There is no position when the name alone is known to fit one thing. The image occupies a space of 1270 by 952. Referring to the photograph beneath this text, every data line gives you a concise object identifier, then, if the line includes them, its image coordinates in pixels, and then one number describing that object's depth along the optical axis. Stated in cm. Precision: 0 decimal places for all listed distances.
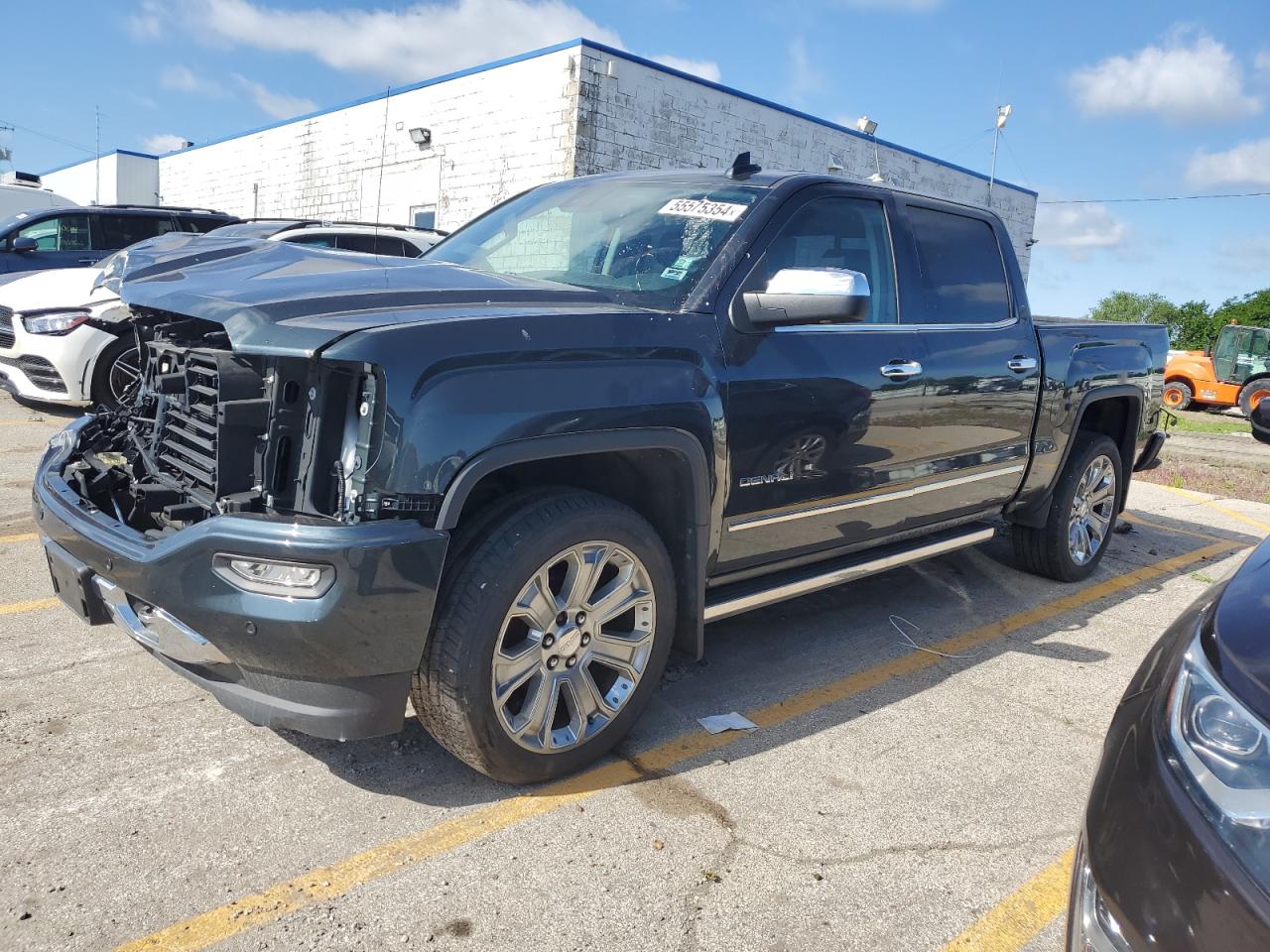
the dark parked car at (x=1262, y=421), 279
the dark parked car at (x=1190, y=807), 143
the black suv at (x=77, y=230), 1021
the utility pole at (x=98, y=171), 2919
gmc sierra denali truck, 240
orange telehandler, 2306
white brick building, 1444
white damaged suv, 755
